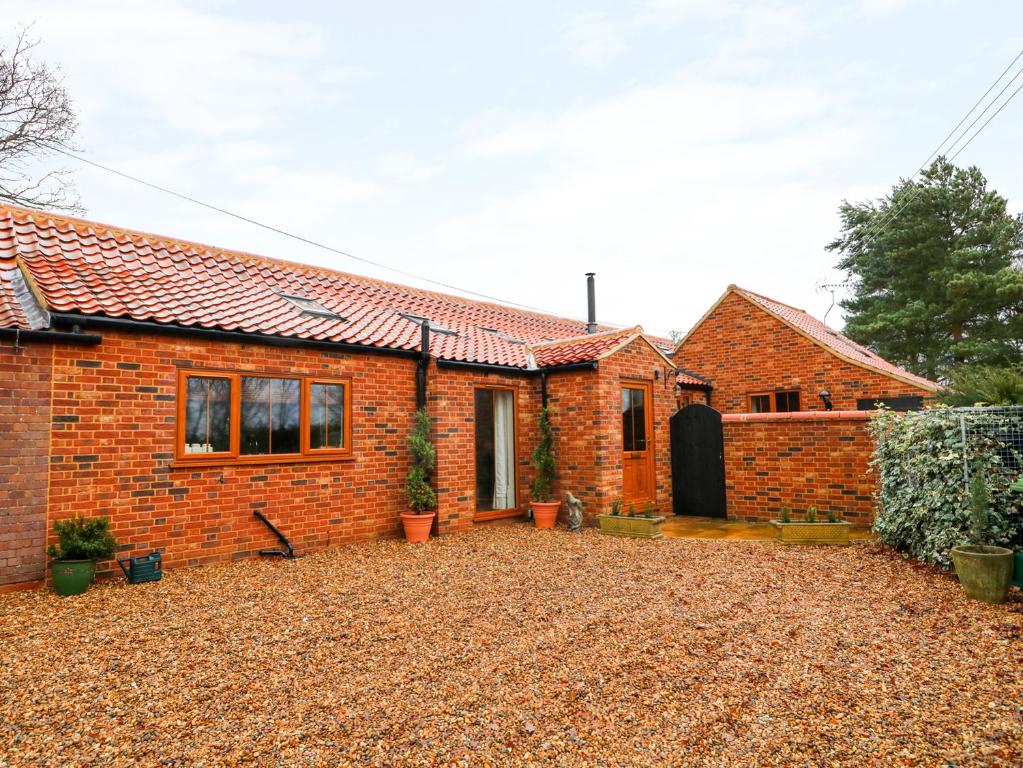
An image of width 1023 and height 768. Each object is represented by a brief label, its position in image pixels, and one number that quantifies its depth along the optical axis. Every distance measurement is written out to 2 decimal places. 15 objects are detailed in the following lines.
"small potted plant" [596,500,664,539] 8.03
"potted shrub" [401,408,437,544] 7.88
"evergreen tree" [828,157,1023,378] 18.95
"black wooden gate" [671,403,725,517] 9.67
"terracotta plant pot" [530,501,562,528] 9.15
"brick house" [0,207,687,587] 5.57
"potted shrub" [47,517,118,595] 5.14
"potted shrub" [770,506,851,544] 7.28
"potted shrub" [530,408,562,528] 9.16
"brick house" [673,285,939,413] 11.66
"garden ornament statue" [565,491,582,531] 8.94
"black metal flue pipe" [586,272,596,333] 15.47
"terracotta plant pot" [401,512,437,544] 7.87
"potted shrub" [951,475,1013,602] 4.61
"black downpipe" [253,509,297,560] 6.81
